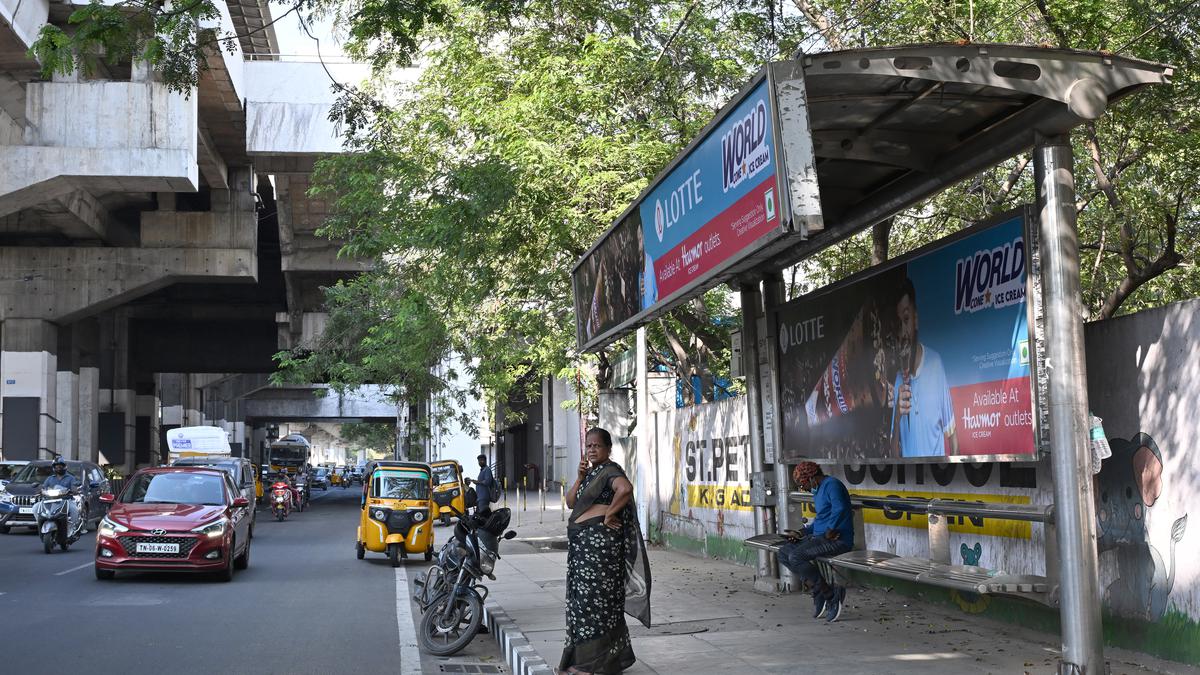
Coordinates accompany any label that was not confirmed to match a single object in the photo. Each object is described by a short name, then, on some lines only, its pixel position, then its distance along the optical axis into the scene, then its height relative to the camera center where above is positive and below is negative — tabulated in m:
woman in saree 7.93 -0.73
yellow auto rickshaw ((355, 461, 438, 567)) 19.59 -0.77
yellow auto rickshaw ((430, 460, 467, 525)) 28.70 -0.52
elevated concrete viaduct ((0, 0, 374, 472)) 29.92 +7.59
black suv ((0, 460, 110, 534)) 26.09 -0.33
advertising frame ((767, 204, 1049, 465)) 7.71 +0.71
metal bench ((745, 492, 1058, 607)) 7.77 -0.87
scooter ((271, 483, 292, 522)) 36.25 -0.97
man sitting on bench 10.30 -0.76
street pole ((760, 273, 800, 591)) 12.51 +0.23
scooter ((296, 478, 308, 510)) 46.38 -0.96
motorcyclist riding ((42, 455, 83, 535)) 21.86 -0.13
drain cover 9.72 -1.66
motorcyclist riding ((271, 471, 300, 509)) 37.66 -0.61
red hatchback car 15.48 -0.72
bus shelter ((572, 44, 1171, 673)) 7.18 +1.42
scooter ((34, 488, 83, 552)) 20.86 -0.70
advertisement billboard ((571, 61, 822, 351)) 7.09 +1.87
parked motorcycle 10.18 -1.09
